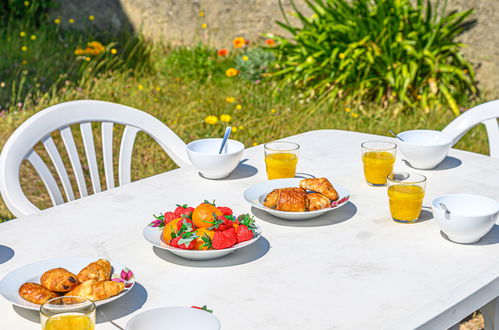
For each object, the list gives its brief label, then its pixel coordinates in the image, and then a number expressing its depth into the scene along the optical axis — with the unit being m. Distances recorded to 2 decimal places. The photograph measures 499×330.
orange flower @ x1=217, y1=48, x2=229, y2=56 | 5.62
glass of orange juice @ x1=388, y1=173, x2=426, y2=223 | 1.61
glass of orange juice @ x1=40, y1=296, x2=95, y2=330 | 1.03
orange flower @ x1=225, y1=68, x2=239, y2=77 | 5.21
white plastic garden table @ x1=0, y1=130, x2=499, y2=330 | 1.23
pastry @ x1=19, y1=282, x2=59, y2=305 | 1.21
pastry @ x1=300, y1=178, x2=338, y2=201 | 1.70
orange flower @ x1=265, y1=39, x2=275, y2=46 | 5.56
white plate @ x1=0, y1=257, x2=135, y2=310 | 1.21
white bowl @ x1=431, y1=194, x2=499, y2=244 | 1.47
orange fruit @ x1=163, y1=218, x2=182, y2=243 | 1.45
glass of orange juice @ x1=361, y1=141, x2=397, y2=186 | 1.88
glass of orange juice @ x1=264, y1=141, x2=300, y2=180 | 1.90
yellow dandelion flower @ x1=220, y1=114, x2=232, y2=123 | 4.25
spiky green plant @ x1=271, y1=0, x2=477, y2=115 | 4.71
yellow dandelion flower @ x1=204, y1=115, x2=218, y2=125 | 4.23
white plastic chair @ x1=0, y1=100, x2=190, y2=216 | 1.91
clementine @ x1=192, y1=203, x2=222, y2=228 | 1.44
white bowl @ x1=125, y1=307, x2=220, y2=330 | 1.11
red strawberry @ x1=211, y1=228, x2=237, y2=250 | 1.40
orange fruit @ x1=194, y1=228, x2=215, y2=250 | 1.41
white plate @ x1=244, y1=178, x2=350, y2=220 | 1.61
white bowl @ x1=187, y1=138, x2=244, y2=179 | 1.91
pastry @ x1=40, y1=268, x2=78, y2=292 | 1.23
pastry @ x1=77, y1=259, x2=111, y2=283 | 1.27
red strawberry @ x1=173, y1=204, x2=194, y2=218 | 1.49
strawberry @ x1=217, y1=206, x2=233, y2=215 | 1.53
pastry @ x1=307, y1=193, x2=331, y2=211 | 1.63
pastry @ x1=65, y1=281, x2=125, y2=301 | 1.21
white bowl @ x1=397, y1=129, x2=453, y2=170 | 1.98
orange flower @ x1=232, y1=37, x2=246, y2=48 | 5.78
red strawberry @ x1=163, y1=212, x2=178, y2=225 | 1.51
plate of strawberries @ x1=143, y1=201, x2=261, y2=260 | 1.40
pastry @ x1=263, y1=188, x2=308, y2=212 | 1.62
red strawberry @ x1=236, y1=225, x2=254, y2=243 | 1.45
